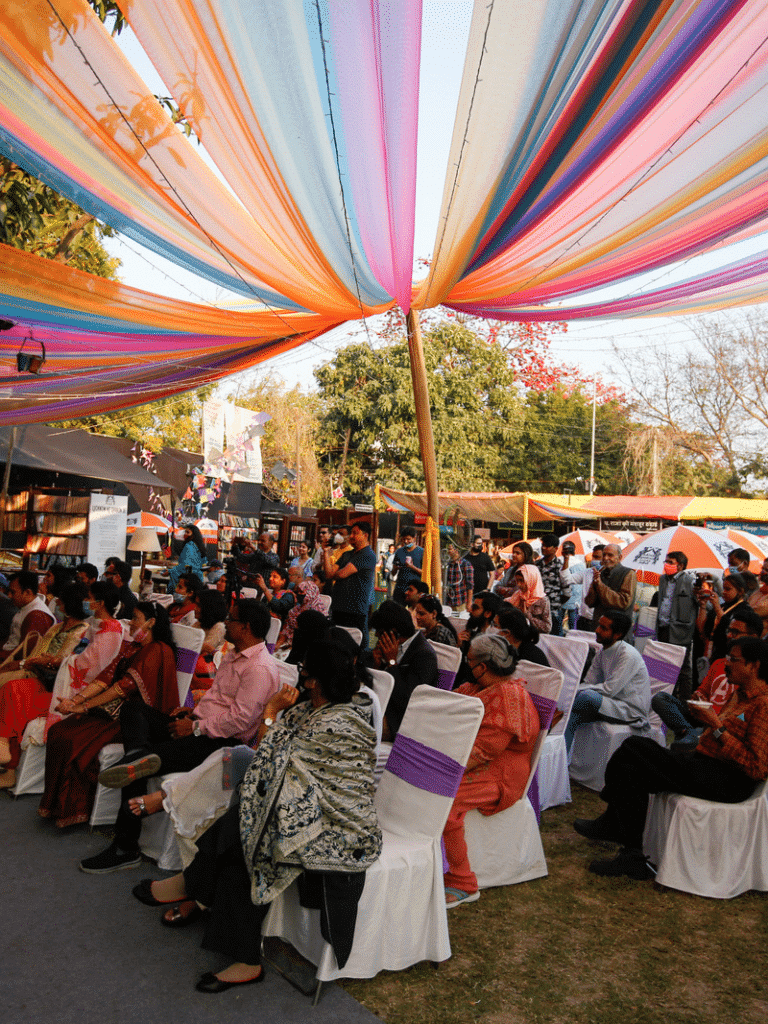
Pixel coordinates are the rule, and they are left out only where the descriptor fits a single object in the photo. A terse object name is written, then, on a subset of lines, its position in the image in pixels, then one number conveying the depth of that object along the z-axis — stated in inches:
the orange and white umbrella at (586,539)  630.4
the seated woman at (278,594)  273.8
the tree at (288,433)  1001.5
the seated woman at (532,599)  232.1
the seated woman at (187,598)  214.7
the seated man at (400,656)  157.2
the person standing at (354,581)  245.8
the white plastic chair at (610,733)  184.4
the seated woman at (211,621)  202.7
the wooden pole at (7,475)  339.5
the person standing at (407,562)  335.6
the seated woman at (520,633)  162.4
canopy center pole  227.8
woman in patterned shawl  98.3
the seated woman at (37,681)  175.2
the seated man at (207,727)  133.6
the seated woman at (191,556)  331.6
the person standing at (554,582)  264.2
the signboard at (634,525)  808.4
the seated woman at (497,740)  129.3
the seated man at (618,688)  181.0
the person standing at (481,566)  337.7
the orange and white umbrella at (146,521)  561.3
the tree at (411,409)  853.2
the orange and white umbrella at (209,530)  587.1
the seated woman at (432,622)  181.8
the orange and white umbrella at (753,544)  398.3
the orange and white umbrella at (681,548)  343.6
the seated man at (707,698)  150.4
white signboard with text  394.9
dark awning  382.9
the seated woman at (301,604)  245.0
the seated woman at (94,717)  150.5
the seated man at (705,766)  130.2
